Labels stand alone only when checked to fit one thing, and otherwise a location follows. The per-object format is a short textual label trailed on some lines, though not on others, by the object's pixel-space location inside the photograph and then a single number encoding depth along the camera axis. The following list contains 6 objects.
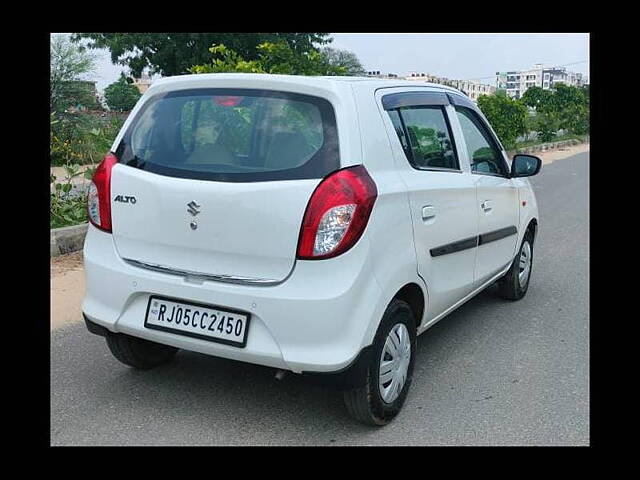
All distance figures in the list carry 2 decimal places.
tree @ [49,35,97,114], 13.43
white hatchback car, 2.77
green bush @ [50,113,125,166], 8.67
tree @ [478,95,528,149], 20.44
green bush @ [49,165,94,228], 6.93
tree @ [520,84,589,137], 29.05
